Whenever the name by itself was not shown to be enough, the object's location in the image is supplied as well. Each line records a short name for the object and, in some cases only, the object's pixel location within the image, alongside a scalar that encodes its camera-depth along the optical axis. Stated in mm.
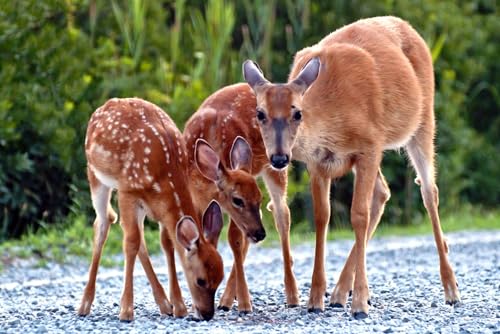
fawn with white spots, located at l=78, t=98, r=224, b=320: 17734
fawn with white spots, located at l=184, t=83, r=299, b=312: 18250
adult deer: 18047
